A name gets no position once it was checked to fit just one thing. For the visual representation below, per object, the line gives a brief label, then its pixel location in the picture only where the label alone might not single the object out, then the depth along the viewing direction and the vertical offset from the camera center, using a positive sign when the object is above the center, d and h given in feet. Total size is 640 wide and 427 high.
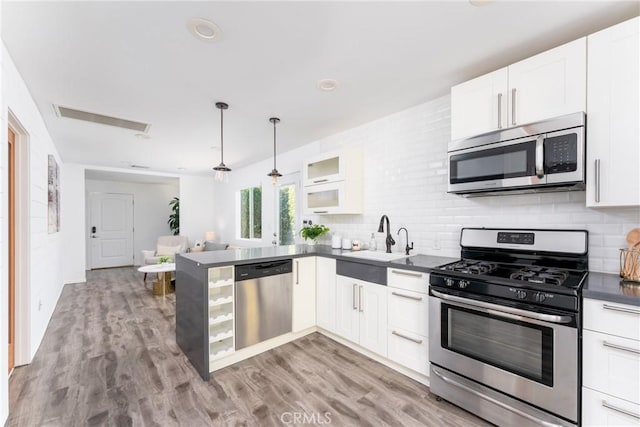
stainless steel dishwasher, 8.05 -2.78
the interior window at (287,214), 15.08 -0.15
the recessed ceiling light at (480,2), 4.87 +3.73
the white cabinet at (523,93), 5.51 +2.67
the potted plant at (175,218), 25.49 -0.61
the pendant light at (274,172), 9.98 +1.43
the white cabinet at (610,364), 4.25 -2.48
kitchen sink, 8.58 -1.47
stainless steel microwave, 5.50 +1.19
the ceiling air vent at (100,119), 9.68 +3.52
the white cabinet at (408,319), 6.95 -2.86
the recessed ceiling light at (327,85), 7.72 +3.65
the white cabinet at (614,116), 4.91 +1.77
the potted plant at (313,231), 11.92 -0.87
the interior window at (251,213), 18.35 -0.11
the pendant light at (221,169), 9.03 +1.39
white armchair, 21.06 -2.81
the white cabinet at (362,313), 7.93 -3.15
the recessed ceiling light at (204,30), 5.36 +3.68
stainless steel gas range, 4.82 -2.36
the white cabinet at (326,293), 9.43 -2.89
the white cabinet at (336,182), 10.67 +1.18
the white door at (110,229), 23.56 -1.58
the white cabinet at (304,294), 9.39 -2.90
